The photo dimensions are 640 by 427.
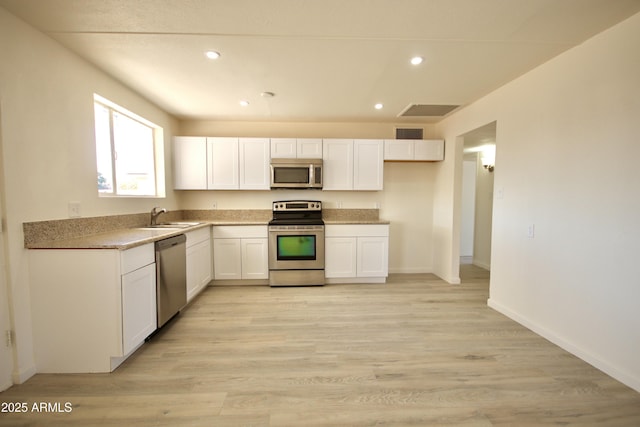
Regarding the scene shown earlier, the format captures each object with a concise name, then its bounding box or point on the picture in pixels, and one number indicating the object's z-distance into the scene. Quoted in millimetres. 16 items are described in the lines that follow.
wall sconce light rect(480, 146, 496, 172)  4734
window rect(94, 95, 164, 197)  2654
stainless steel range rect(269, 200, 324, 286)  3789
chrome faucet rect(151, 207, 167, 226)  3209
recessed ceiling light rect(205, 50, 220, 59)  2157
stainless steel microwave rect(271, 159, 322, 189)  3924
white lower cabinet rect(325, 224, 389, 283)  3879
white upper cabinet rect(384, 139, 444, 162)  4113
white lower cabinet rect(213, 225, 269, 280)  3795
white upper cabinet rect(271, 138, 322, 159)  3984
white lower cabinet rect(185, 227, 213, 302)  3069
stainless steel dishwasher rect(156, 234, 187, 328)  2398
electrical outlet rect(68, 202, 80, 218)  2143
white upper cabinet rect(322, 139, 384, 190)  4047
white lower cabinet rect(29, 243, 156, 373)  1847
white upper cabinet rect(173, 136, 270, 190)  3938
